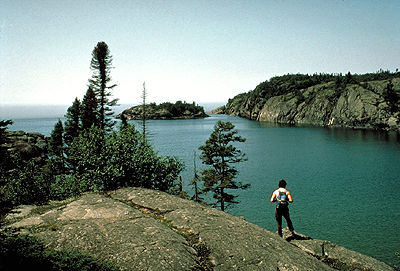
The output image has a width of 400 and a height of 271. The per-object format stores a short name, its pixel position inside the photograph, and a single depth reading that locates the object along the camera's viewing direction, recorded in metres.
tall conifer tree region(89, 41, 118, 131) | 38.09
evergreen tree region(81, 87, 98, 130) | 41.58
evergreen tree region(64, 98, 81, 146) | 48.06
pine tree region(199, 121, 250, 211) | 34.56
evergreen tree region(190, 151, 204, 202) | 37.21
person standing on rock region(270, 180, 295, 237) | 14.02
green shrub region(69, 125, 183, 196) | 17.92
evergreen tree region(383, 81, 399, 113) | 133.88
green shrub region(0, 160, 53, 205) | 22.80
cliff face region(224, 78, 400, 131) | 139.50
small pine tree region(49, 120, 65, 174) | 51.44
